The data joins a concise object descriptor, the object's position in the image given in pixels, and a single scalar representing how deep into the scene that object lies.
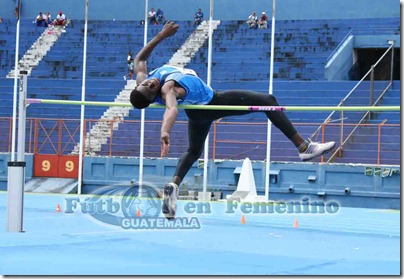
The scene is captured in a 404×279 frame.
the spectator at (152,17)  29.54
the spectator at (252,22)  27.38
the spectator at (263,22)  27.13
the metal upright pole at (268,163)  16.97
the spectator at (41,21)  29.32
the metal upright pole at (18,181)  9.66
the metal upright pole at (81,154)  19.06
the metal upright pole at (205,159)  17.48
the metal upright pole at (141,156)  18.19
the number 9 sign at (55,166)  21.42
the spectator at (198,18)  28.73
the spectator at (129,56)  25.59
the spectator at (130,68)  25.11
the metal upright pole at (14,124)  18.16
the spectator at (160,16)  29.58
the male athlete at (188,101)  8.93
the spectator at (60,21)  29.00
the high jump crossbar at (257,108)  8.83
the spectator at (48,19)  29.38
